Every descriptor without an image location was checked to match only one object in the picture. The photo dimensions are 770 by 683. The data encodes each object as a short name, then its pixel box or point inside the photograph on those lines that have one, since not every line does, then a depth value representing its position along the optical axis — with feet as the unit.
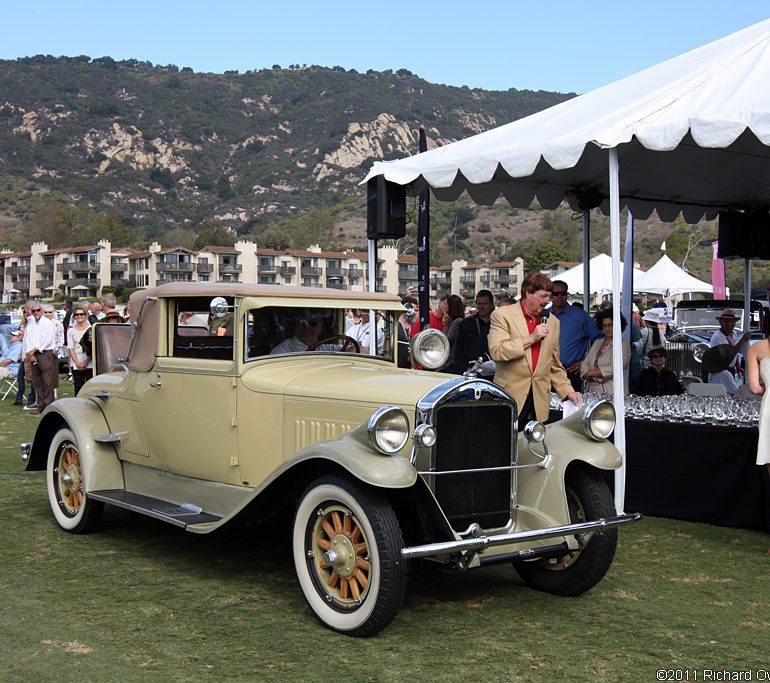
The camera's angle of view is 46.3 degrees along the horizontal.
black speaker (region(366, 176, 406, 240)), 26.76
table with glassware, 20.94
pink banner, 63.46
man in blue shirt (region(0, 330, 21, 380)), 50.90
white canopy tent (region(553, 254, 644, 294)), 65.36
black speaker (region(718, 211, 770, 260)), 37.22
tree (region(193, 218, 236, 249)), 329.93
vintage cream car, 13.84
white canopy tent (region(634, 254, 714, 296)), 77.15
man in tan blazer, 20.30
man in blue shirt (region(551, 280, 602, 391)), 27.74
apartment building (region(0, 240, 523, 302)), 296.51
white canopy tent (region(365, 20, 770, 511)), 19.84
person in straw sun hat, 33.40
